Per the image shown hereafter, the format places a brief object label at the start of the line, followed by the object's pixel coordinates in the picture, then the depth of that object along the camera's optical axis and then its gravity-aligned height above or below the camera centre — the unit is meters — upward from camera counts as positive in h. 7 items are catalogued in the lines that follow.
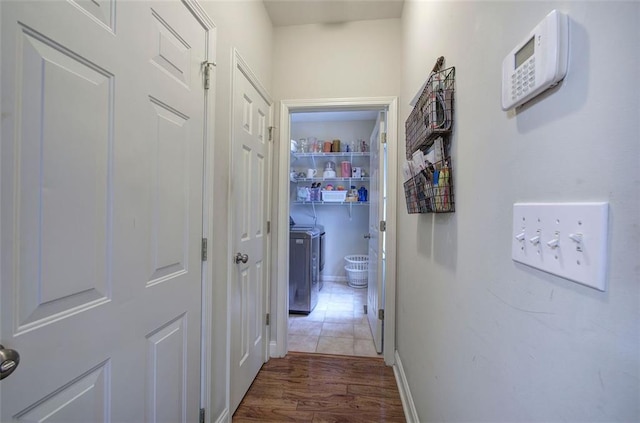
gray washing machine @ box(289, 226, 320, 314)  3.00 -0.68
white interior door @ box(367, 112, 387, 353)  2.16 -0.21
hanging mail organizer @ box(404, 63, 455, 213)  0.99 +0.31
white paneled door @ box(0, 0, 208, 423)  0.56 +0.00
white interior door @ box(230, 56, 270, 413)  1.54 -0.13
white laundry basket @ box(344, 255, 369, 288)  4.04 -0.92
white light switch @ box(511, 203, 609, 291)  0.38 -0.04
